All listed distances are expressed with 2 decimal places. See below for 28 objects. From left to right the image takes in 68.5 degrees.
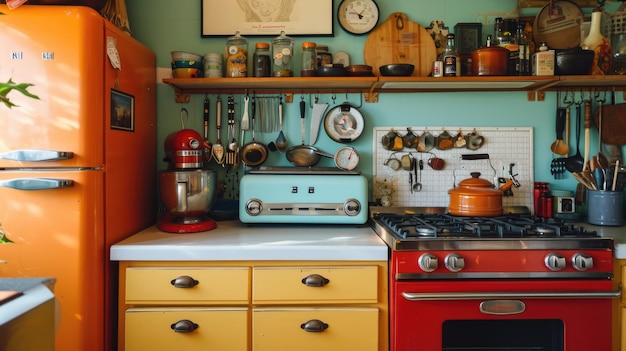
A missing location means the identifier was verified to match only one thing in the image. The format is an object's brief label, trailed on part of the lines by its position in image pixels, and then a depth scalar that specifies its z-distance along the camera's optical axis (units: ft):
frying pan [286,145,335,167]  7.86
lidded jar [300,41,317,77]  7.48
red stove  5.44
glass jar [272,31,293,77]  7.48
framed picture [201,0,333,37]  7.93
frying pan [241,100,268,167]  7.87
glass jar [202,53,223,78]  7.47
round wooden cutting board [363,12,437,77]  7.93
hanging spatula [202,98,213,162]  7.70
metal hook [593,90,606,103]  7.95
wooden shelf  7.06
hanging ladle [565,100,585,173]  7.89
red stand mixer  6.56
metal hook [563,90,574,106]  7.97
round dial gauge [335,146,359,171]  7.57
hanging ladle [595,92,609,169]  7.80
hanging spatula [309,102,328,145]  7.93
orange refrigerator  5.29
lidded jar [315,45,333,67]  7.69
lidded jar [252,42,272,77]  7.45
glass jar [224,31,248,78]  7.39
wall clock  7.94
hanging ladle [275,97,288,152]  7.93
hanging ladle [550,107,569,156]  7.90
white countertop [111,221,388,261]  5.63
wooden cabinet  5.60
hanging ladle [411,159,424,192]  7.94
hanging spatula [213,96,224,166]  7.75
